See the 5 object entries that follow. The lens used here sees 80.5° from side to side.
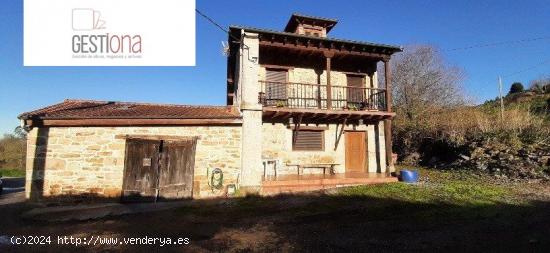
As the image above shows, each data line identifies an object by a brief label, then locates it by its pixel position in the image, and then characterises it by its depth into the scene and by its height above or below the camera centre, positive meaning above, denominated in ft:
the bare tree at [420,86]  74.79 +11.53
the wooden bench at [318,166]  39.52 -3.79
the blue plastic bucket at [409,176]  36.68 -4.78
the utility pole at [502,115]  49.17 +2.71
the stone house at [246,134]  29.84 +0.27
